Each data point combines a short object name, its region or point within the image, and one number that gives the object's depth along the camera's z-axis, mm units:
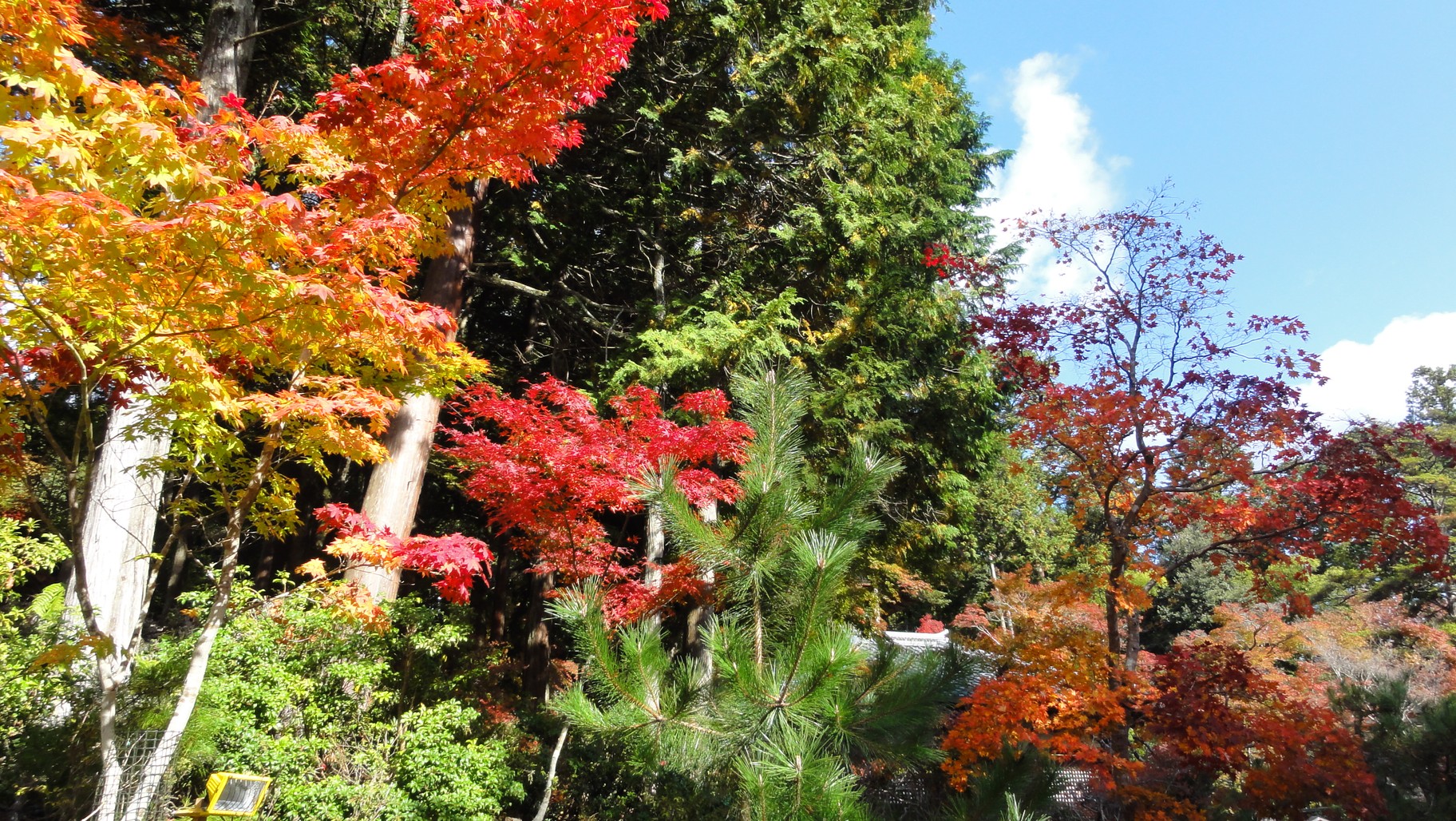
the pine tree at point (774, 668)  2697
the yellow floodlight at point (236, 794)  3053
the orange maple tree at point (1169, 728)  4637
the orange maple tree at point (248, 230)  2652
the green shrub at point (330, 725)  4176
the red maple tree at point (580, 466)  5438
